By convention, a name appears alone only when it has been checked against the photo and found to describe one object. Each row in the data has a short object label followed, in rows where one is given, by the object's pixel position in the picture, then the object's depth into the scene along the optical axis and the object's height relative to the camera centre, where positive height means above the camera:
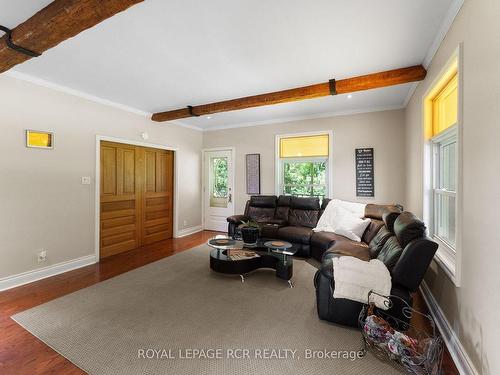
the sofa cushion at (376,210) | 3.67 -0.37
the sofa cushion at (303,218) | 4.55 -0.60
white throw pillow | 3.64 -0.61
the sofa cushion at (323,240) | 3.63 -0.82
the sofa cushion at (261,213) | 4.95 -0.56
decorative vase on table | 3.49 -0.68
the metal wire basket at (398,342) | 1.50 -1.09
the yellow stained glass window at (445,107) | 2.27 +0.83
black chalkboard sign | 4.49 +0.25
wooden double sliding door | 4.17 -0.20
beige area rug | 1.74 -1.25
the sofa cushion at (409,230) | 2.10 -0.38
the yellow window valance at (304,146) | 4.92 +0.84
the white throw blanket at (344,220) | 3.65 -0.54
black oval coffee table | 3.08 -0.97
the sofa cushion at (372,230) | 3.40 -0.63
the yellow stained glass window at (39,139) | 3.11 +0.63
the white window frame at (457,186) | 1.81 +0.00
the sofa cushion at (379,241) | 2.79 -0.65
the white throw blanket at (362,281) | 1.95 -0.78
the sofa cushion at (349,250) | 2.84 -0.79
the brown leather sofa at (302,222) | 3.38 -0.65
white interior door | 5.95 -0.04
